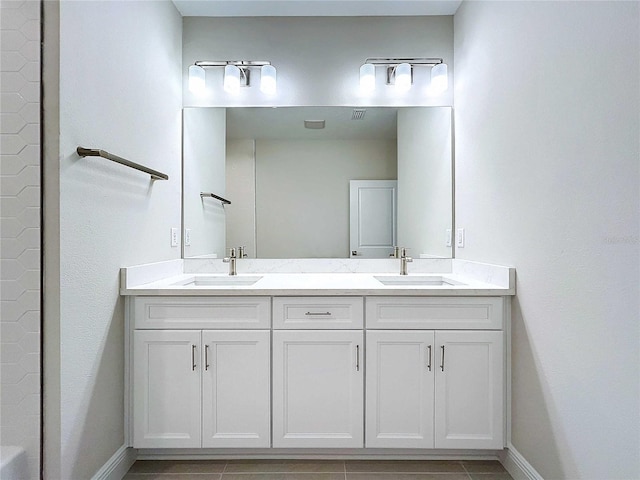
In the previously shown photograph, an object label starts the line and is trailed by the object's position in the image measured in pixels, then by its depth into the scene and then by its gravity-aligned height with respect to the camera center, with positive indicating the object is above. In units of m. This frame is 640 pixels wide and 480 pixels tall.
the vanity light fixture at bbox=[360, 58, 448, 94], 2.35 +1.02
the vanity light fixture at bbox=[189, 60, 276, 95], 2.34 +1.00
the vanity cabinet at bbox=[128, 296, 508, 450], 1.75 -0.62
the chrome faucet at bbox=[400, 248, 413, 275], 2.40 -0.13
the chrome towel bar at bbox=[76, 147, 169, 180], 1.41 +0.32
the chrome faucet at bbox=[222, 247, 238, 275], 2.39 -0.13
